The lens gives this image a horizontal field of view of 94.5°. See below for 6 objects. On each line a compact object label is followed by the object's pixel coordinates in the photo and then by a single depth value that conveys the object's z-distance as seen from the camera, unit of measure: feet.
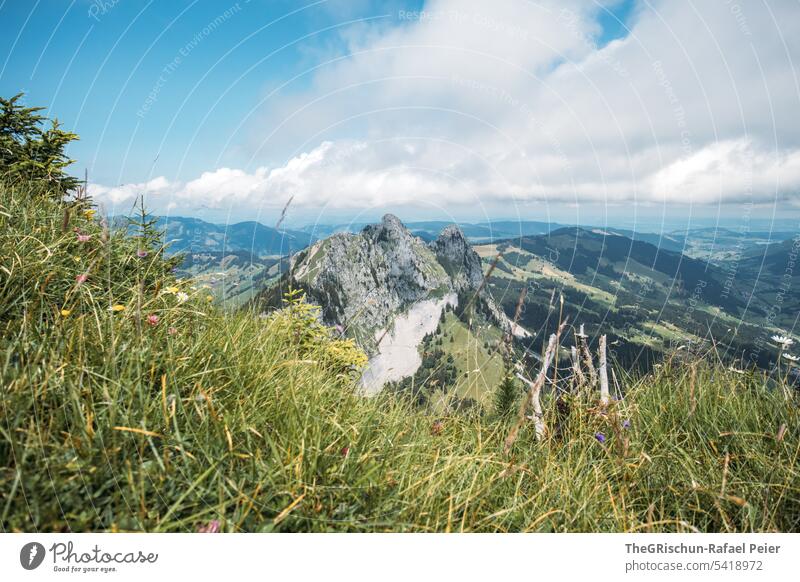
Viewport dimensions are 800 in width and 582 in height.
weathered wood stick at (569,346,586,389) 14.02
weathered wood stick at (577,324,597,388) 13.73
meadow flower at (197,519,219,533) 5.90
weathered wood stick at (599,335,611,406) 12.91
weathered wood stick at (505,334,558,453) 8.88
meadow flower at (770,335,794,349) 13.46
